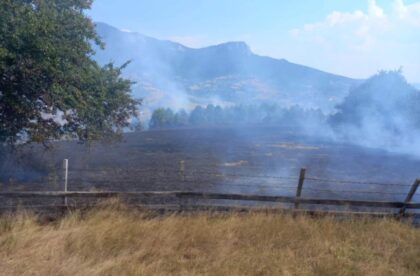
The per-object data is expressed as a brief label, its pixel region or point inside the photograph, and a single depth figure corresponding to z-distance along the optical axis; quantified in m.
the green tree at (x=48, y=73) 12.48
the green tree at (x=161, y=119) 80.94
